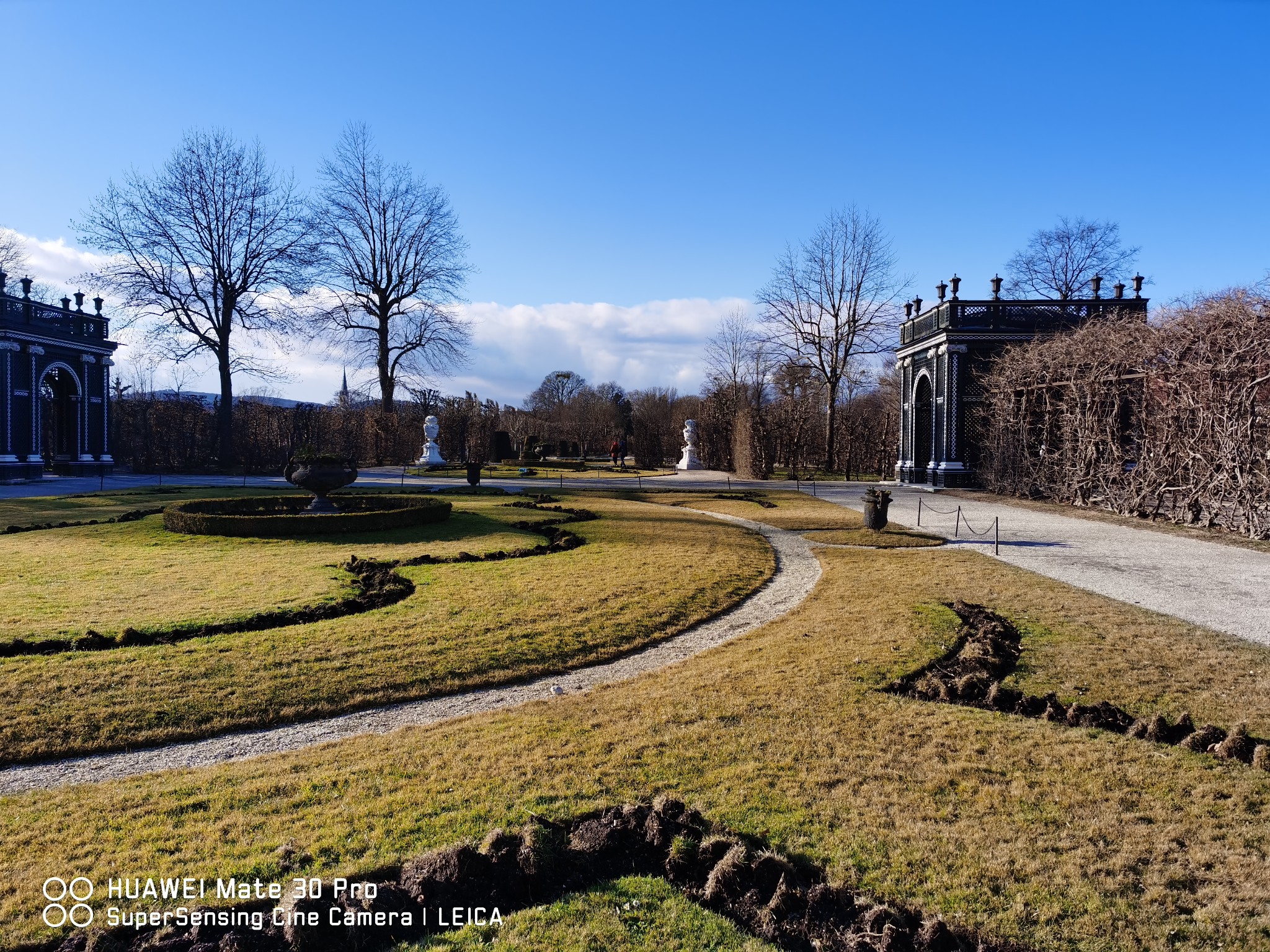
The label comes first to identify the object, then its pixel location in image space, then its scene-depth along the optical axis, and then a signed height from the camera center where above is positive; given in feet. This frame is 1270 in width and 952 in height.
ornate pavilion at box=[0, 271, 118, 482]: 88.02 +8.13
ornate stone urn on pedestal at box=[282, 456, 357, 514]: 48.90 -1.76
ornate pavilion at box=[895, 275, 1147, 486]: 85.30 +13.51
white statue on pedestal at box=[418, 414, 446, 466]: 119.03 +0.59
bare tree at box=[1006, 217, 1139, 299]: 144.25 +37.29
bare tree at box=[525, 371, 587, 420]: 251.39 +21.99
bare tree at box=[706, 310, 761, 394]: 164.04 +18.65
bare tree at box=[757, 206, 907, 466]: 125.90 +22.42
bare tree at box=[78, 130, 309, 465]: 108.99 +28.27
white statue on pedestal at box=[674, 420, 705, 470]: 122.93 +0.47
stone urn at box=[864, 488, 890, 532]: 47.75 -3.52
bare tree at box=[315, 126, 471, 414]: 126.52 +30.10
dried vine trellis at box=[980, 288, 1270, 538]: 46.65 +3.30
